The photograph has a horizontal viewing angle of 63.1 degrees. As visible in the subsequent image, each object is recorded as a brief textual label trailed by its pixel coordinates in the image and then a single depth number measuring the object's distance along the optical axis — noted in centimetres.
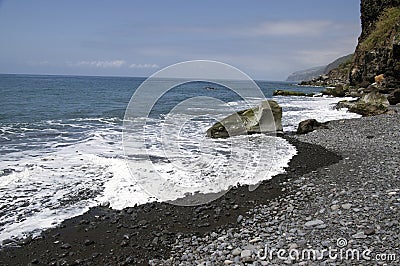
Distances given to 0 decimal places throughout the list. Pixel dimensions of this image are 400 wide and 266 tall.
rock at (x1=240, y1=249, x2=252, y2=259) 482
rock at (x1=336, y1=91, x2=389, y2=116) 1966
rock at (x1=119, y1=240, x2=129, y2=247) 558
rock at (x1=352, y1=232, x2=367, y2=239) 493
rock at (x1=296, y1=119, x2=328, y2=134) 1552
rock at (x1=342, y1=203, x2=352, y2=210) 610
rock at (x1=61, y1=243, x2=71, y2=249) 554
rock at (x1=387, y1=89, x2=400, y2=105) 2200
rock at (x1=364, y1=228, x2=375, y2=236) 496
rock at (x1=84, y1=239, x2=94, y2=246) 564
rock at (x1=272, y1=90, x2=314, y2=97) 4831
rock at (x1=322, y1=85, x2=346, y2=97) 4124
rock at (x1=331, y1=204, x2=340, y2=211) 615
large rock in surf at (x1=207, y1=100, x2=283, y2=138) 1513
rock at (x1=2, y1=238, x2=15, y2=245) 566
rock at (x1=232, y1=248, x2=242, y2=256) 495
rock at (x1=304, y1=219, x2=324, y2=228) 558
